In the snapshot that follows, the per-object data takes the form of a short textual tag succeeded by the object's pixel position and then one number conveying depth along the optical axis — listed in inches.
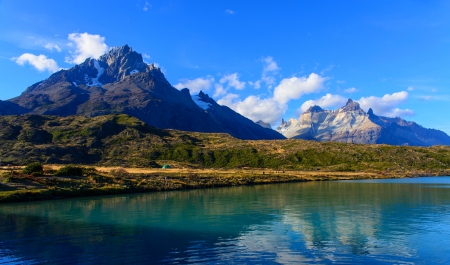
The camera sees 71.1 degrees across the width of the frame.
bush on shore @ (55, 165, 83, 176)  2723.9
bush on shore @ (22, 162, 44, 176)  2549.2
